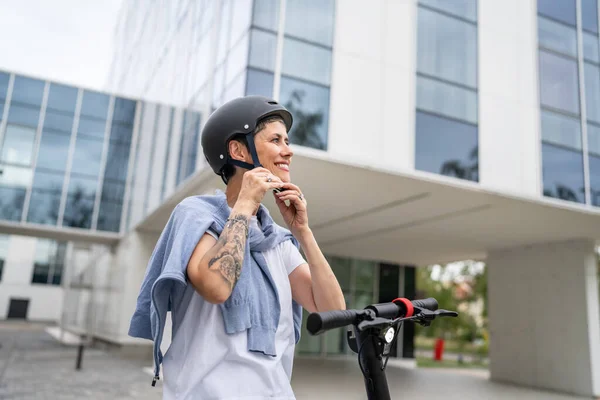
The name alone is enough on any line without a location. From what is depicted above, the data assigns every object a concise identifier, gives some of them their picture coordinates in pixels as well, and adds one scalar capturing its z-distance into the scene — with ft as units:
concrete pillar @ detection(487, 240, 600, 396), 37.68
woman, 4.01
